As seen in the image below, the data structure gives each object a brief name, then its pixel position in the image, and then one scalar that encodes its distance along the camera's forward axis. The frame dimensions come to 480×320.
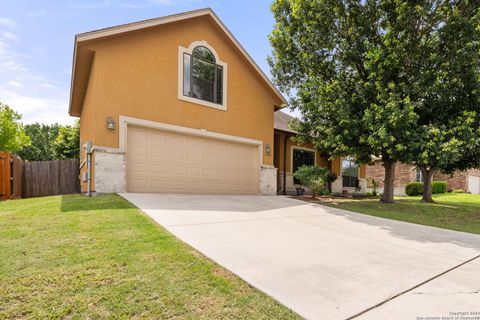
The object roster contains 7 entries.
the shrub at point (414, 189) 22.81
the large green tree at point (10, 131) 25.50
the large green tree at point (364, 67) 9.12
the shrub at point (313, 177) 11.70
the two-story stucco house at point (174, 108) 8.70
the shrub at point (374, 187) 18.73
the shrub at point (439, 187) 25.23
